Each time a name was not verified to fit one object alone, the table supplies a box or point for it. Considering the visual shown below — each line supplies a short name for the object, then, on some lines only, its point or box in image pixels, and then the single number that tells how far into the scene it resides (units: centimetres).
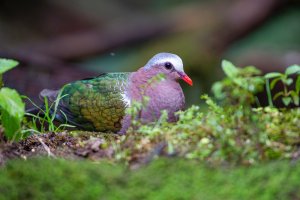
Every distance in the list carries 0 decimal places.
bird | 1081
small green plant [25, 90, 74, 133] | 961
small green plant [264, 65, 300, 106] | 736
